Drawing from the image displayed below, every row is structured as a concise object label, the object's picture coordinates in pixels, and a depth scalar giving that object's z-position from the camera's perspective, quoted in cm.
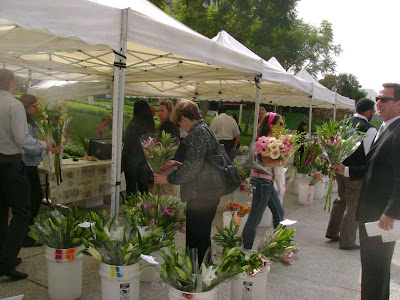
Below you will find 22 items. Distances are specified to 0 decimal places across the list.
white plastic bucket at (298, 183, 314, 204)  704
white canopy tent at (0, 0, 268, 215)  243
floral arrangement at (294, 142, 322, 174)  747
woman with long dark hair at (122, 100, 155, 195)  478
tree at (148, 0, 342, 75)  1280
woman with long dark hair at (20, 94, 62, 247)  384
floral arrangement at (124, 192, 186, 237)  309
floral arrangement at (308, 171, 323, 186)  718
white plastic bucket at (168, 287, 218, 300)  224
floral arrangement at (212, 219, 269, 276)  248
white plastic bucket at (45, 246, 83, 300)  278
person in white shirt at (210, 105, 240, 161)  806
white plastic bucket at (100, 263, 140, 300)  252
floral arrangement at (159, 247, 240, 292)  228
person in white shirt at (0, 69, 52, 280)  288
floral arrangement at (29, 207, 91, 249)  277
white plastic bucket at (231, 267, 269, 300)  272
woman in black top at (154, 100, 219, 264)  277
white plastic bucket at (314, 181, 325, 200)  762
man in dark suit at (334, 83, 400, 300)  245
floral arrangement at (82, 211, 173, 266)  251
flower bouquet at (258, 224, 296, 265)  274
